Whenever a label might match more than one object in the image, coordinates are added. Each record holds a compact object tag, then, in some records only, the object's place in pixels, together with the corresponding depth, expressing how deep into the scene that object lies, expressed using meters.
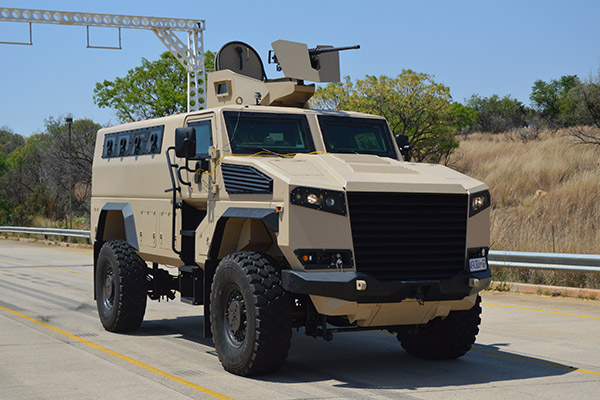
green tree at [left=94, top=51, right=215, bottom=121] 44.44
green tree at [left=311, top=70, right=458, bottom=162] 33.47
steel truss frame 28.34
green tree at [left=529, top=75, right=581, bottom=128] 54.84
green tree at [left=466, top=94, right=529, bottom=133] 61.94
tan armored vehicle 7.73
